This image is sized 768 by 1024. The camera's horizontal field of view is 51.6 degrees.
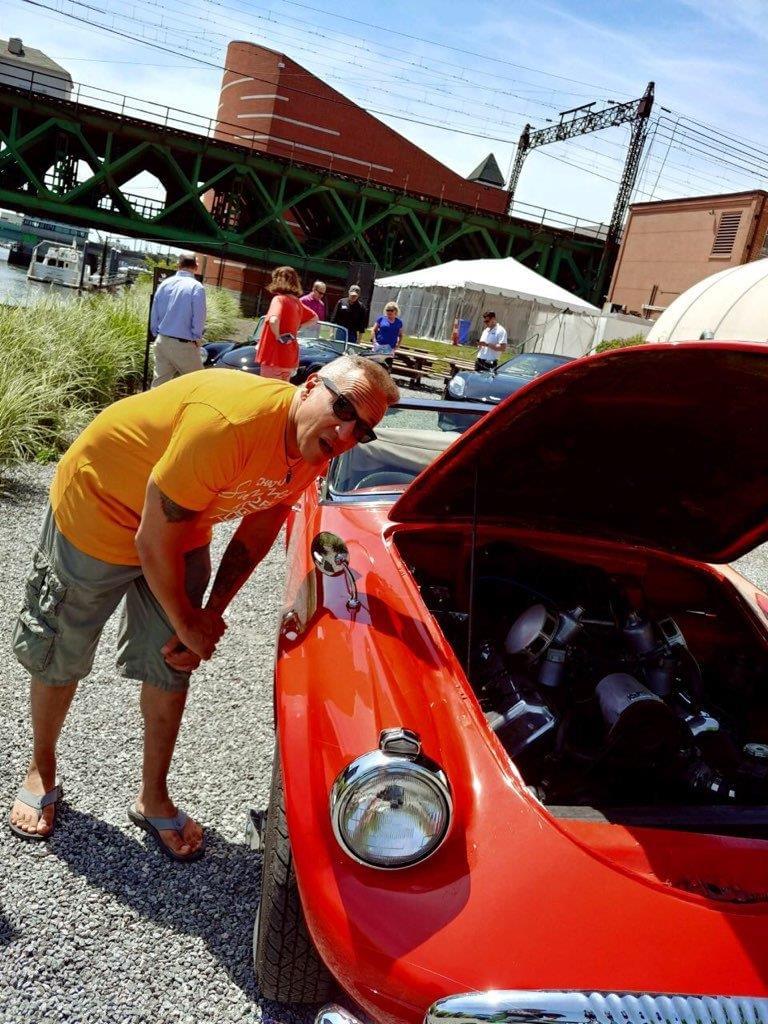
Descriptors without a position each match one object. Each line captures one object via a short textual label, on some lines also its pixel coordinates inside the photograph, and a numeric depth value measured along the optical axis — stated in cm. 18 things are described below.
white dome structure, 2445
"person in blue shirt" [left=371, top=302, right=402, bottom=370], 1531
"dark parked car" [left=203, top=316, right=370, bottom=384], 1043
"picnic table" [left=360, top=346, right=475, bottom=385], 1644
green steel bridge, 3056
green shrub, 2569
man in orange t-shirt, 195
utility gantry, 3568
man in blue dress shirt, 745
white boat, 2694
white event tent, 2753
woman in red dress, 764
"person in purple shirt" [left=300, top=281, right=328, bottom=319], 1194
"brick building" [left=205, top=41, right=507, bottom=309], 4291
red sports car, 148
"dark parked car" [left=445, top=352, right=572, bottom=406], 1124
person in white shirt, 1568
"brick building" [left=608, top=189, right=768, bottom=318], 3133
